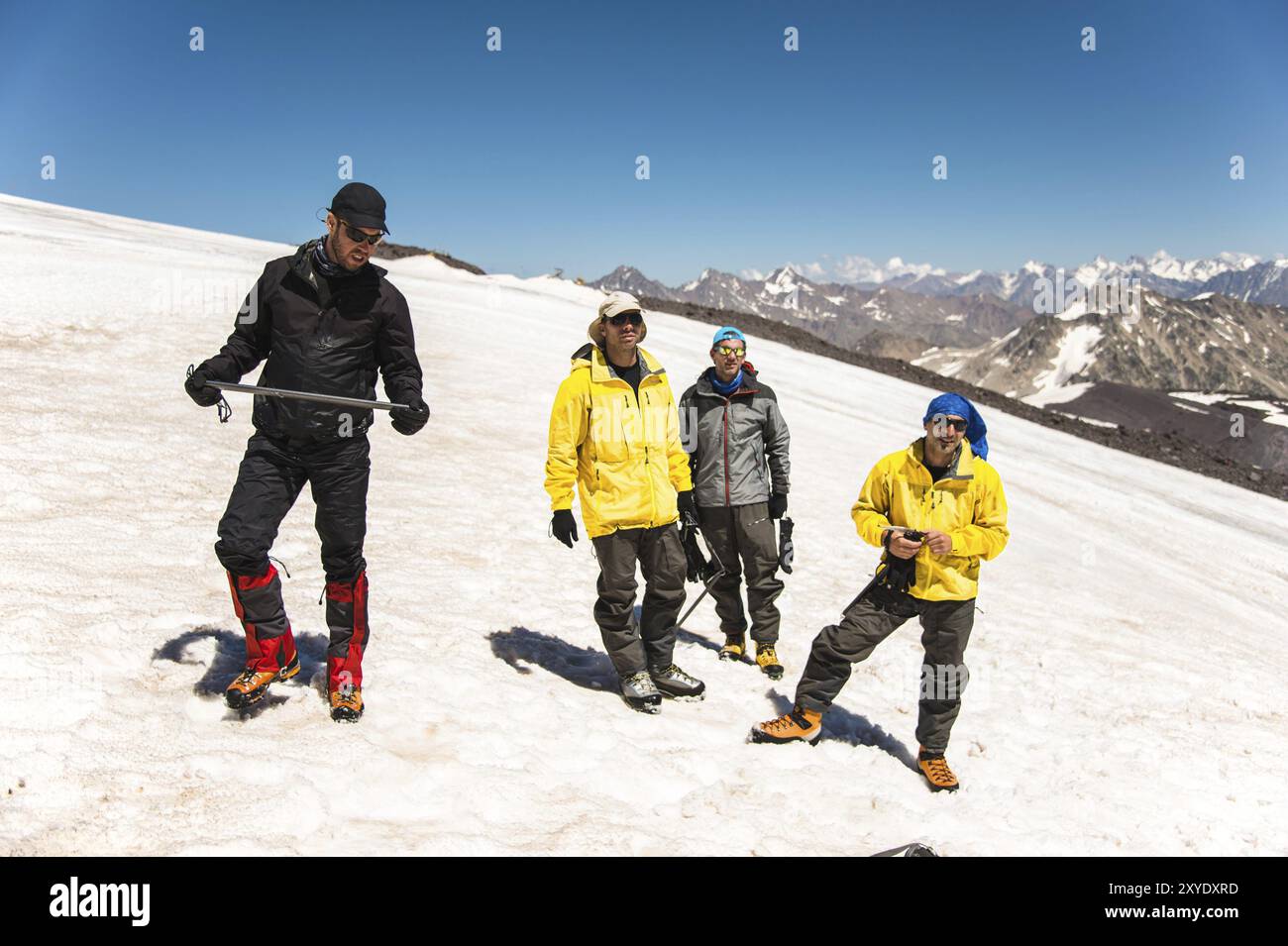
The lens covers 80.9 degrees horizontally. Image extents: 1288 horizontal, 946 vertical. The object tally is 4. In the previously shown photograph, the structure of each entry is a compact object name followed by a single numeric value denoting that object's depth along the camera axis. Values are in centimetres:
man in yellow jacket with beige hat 588
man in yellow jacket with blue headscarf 548
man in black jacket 474
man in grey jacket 748
